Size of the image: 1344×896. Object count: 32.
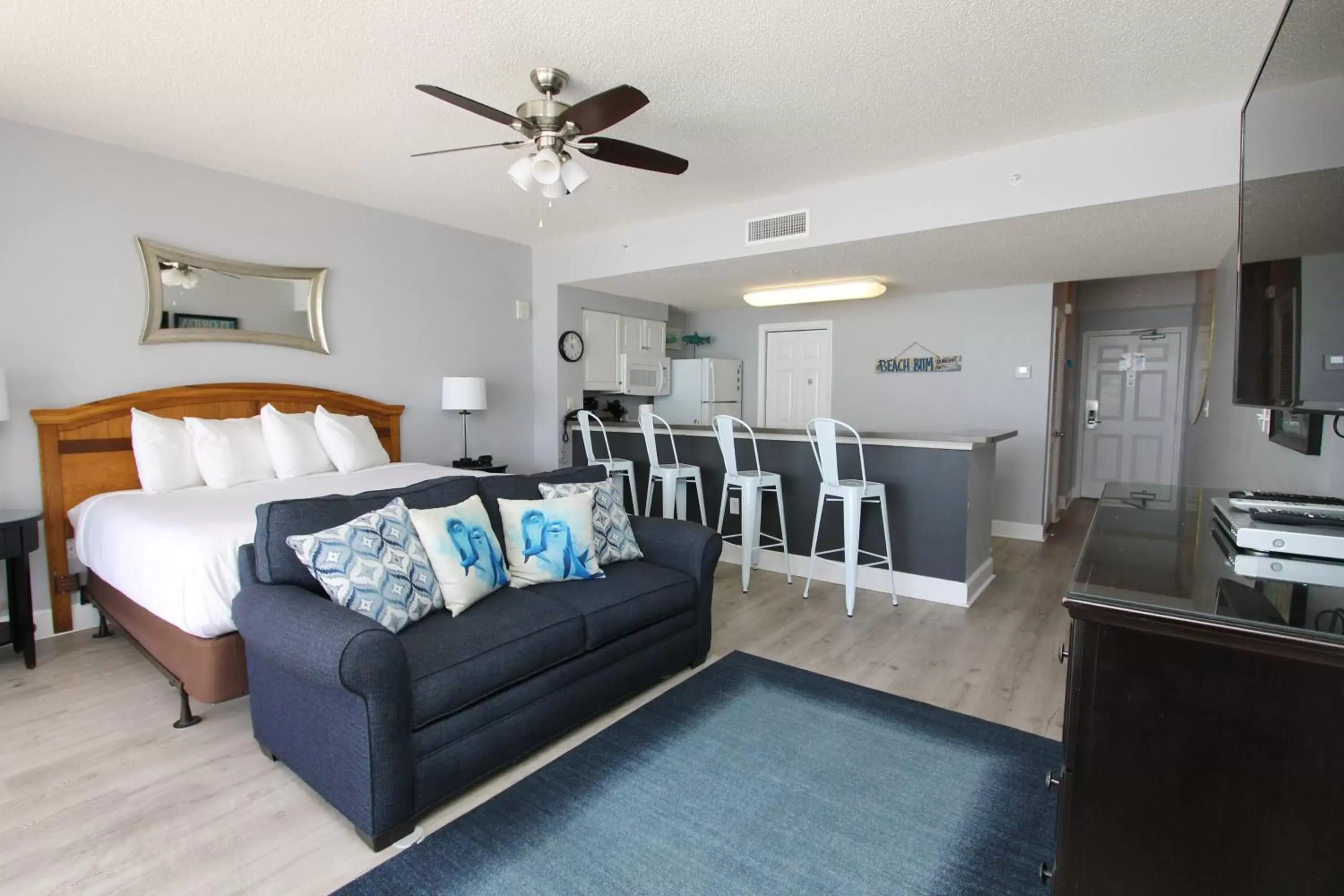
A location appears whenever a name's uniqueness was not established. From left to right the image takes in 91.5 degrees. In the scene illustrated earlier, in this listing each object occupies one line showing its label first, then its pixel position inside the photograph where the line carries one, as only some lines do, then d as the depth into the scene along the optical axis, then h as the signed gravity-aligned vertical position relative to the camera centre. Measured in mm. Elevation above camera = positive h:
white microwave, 6234 +215
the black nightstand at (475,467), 4902 -530
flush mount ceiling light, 5121 +853
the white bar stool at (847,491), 3664 -531
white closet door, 6645 +209
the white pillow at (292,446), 3643 -281
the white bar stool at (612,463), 4816 -498
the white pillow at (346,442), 3926 -280
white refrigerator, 6664 +53
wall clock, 5574 +434
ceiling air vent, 4035 +1068
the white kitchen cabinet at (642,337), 6242 +593
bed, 2256 -527
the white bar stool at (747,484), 4082 -547
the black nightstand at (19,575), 2766 -774
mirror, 3588 +558
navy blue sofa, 1712 -838
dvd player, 1309 -288
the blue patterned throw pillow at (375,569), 1993 -543
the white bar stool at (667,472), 4477 -511
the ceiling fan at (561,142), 2438 +1018
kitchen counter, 3828 -245
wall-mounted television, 1218 +380
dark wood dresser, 949 -531
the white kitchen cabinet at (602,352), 5840 +409
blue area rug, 1662 -1212
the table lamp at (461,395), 4762 +13
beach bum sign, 5859 +315
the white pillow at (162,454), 3254 -296
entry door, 6695 -89
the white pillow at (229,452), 3383 -297
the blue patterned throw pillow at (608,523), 2812 -553
